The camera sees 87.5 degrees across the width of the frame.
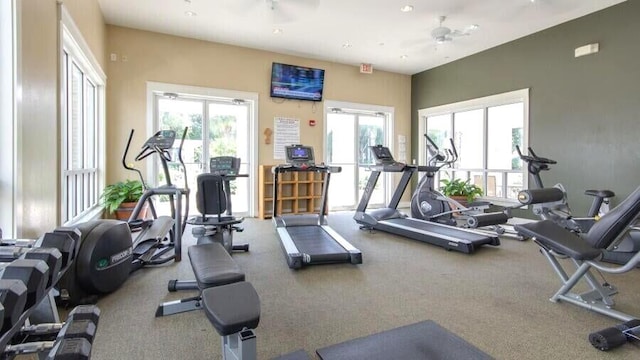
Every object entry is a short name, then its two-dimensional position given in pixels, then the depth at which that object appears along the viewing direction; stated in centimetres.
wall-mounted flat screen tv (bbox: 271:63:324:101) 685
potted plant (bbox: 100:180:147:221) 506
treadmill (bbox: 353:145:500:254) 426
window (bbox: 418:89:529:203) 619
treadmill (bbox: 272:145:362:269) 354
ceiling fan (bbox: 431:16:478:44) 515
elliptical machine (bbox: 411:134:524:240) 494
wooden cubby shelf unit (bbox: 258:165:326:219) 667
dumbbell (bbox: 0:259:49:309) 93
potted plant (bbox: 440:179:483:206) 649
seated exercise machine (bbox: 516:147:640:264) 341
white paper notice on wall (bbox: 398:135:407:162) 832
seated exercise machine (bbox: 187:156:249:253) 366
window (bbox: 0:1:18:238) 220
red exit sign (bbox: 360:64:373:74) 755
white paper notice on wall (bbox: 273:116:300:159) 696
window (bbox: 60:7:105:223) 360
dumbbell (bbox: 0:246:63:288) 107
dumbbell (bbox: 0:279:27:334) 82
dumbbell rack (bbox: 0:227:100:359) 84
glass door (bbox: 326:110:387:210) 772
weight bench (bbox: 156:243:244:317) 162
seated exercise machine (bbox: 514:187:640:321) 222
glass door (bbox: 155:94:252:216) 622
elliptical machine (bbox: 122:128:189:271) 360
